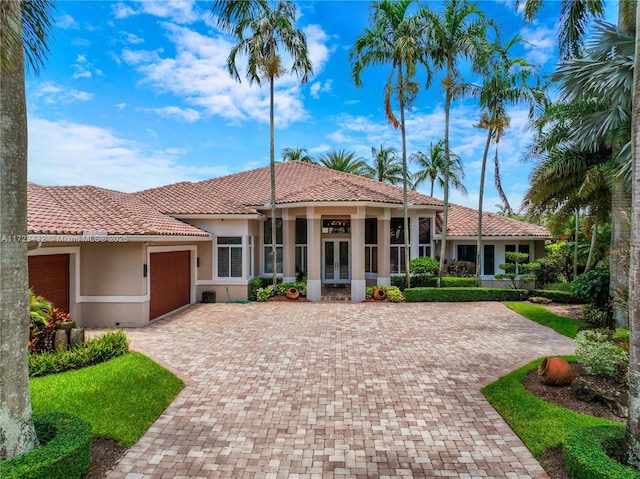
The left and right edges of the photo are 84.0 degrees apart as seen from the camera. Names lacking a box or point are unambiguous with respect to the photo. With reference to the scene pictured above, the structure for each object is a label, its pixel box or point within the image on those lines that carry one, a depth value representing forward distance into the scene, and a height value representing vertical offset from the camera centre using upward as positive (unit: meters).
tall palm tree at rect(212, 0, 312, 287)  15.02 +9.21
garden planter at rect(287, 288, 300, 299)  17.22 -2.21
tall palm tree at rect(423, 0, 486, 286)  16.12 +9.71
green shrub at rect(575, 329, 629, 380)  6.98 -2.24
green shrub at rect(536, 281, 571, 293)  18.60 -2.16
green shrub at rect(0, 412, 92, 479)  3.70 -2.28
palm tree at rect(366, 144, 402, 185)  35.06 +8.11
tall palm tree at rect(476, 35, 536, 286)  16.42 +7.56
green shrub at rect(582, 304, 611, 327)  12.20 -2.43
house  11.68 +0.40
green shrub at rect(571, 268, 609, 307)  12.20 -1.43
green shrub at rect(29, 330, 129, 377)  7.52 -2.42
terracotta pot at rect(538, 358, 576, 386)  6.96 -2.49
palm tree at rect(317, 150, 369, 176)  34.62 +8.40
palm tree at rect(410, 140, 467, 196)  35.89 +8.50
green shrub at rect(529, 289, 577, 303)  16.94 -2.37
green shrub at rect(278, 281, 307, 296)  17.46 -1.99
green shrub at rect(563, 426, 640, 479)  3.80 -2.42
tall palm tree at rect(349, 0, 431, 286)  15.80 +9.13
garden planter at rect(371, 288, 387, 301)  17.20 -2.26
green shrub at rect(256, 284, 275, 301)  17.11 -2.20
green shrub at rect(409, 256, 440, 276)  17.84 -0.95
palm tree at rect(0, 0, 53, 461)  3.95 -0.14
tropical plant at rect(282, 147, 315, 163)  38.44 +10.18
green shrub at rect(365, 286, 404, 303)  17.11 -2.22
